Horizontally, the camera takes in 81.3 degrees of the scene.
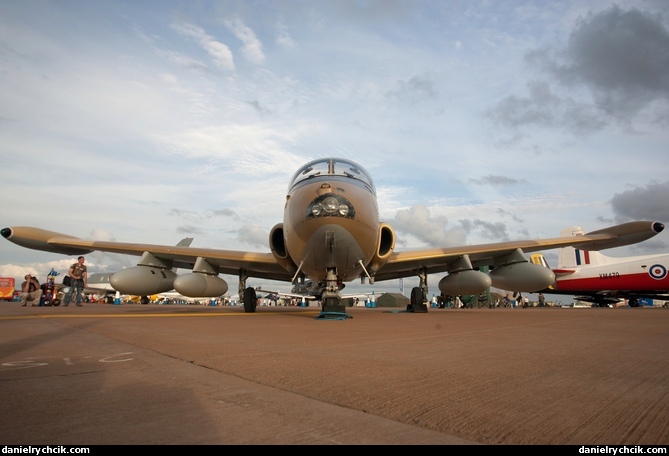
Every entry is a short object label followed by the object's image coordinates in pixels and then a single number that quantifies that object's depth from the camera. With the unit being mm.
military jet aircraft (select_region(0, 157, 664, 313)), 8938
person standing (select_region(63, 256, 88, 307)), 14562
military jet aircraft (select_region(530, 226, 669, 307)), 34969
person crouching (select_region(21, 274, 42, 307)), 19069
